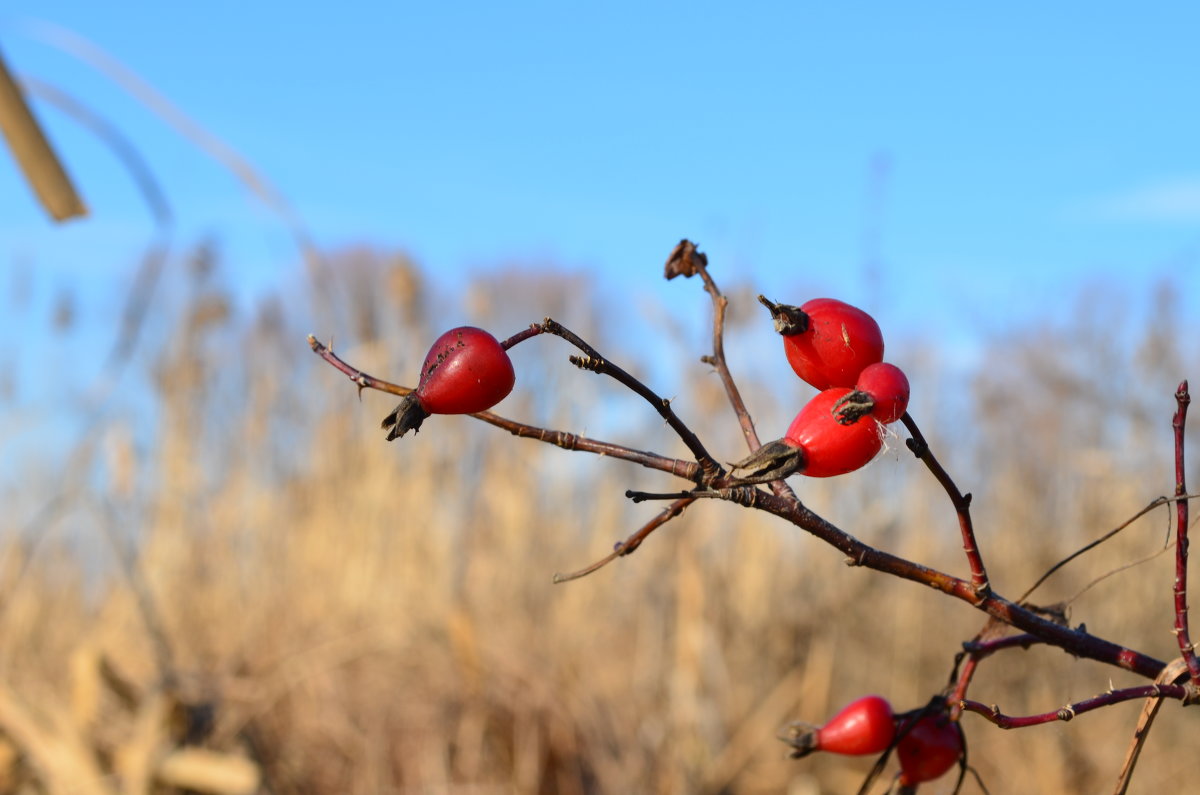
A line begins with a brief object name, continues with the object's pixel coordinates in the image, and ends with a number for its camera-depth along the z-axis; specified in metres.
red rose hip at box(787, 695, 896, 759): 0.40
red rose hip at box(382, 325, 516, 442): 0.35
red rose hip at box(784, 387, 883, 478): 0.35
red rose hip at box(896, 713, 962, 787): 0.40
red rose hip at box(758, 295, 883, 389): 0.36
